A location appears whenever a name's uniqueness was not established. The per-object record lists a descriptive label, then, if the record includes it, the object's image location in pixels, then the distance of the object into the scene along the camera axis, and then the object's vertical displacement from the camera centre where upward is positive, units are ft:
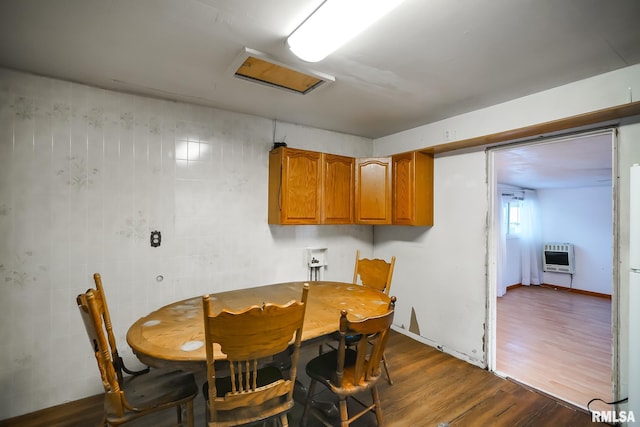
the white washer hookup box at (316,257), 11.20 -1.75
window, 20.99 -0.15
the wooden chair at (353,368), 4.98 -3.22
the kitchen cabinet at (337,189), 10.64 +0.95
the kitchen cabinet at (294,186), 9.64 +0.97
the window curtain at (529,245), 22.35 -2.44
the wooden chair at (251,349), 4.05 -2.07
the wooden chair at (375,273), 9.11 -2.01
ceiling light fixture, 4.30 +3.12
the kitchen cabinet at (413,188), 10.32 +0.95
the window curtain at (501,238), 18.90 -1.67
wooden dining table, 4.57 -2.27
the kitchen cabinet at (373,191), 11.04 +0.91
